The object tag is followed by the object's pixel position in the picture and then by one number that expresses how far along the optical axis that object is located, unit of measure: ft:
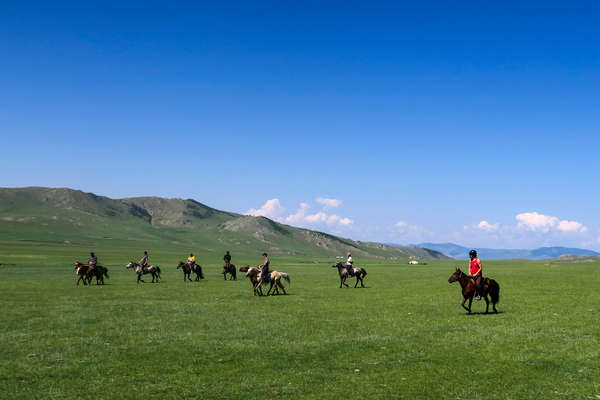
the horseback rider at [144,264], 158.75
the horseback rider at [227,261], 175.74
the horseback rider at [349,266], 137.39
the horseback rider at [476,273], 77.10
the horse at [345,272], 136.36
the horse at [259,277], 113.29
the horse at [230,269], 176.86
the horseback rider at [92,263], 147.19
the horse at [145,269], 158.05
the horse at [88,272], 146.61
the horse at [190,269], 168.56
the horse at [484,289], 77.15
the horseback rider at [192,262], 169.89
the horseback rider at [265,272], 113.50
